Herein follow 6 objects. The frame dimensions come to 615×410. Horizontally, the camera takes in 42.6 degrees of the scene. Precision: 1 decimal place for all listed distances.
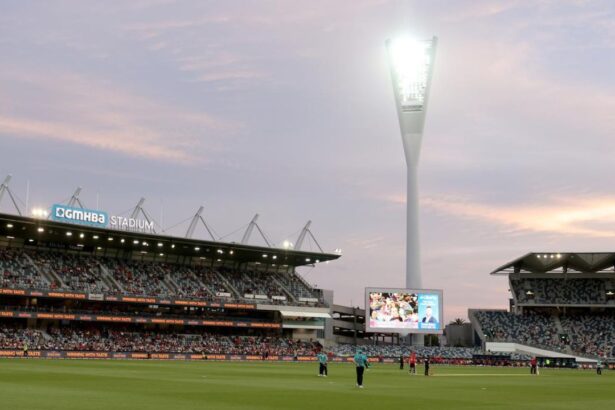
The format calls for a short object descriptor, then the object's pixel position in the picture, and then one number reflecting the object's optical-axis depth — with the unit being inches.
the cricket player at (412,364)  2561.5
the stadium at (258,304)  3966.5
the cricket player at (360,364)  1530.5
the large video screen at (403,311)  4301.2
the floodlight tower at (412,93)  4557.1
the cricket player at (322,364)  2121.4
